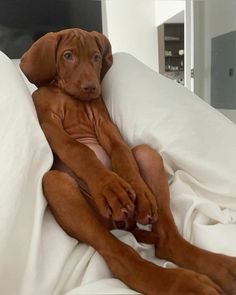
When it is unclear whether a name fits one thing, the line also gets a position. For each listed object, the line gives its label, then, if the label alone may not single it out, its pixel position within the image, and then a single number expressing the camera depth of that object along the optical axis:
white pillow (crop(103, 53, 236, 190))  0.77
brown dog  0.52
